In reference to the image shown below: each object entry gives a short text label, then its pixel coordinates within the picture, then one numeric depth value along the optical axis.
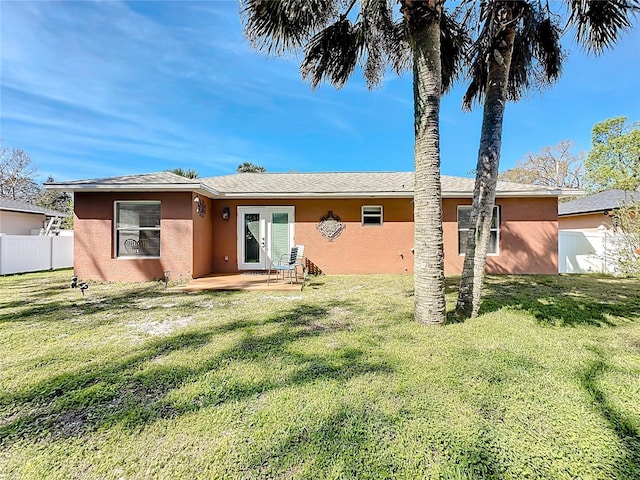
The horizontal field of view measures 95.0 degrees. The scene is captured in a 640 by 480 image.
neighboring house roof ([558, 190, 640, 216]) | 13.33
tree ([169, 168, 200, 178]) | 21.58
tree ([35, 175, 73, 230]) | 30.84
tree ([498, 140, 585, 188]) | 29.00
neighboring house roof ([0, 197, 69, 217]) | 15.09
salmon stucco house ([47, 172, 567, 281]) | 10.25
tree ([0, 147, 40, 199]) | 26.22
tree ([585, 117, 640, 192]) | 21.55
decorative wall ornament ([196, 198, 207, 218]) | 9.41
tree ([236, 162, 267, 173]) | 30.48
